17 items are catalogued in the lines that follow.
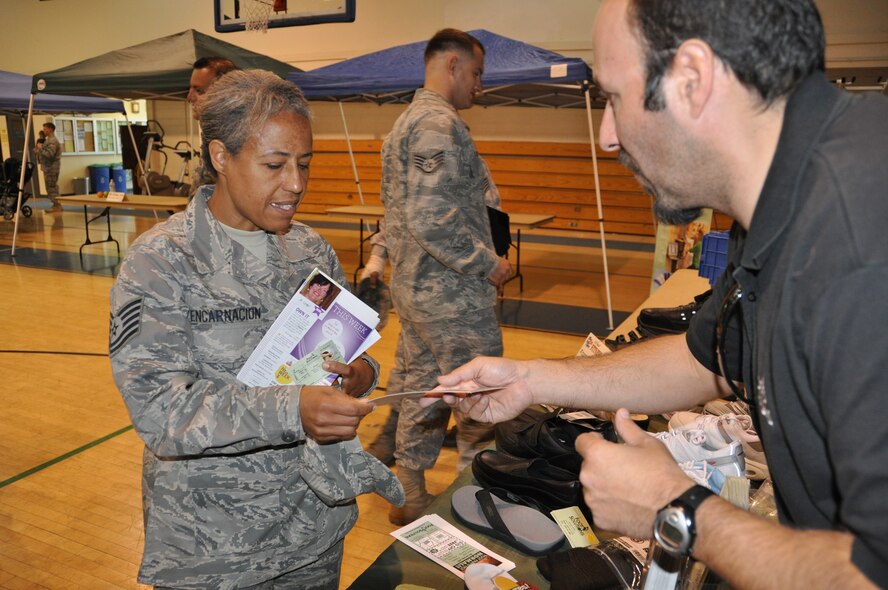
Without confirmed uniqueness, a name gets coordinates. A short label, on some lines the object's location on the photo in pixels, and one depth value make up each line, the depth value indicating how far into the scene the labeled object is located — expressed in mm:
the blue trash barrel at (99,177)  19844
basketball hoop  8945
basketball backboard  8062
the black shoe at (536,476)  1758
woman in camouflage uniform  1507
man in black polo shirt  765
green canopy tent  8336
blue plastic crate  3701
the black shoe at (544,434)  1947
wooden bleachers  13195
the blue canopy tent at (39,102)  13859
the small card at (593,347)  2349
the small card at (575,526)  1613
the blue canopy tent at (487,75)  6855
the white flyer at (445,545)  1515
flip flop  1588
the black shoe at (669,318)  2762
